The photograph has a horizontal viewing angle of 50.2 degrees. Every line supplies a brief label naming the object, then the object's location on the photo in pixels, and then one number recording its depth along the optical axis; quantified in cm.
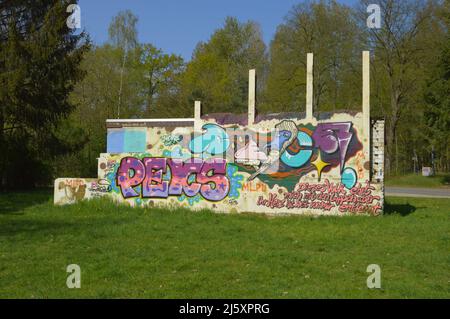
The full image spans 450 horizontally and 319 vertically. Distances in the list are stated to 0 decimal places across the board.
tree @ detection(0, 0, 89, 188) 2072
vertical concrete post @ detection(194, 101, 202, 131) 1612
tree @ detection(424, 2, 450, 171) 2981
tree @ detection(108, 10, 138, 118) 4597
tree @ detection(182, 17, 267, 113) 3794
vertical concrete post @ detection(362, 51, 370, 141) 1461
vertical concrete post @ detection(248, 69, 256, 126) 1563
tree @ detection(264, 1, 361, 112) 3681
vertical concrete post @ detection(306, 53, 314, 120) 1512
